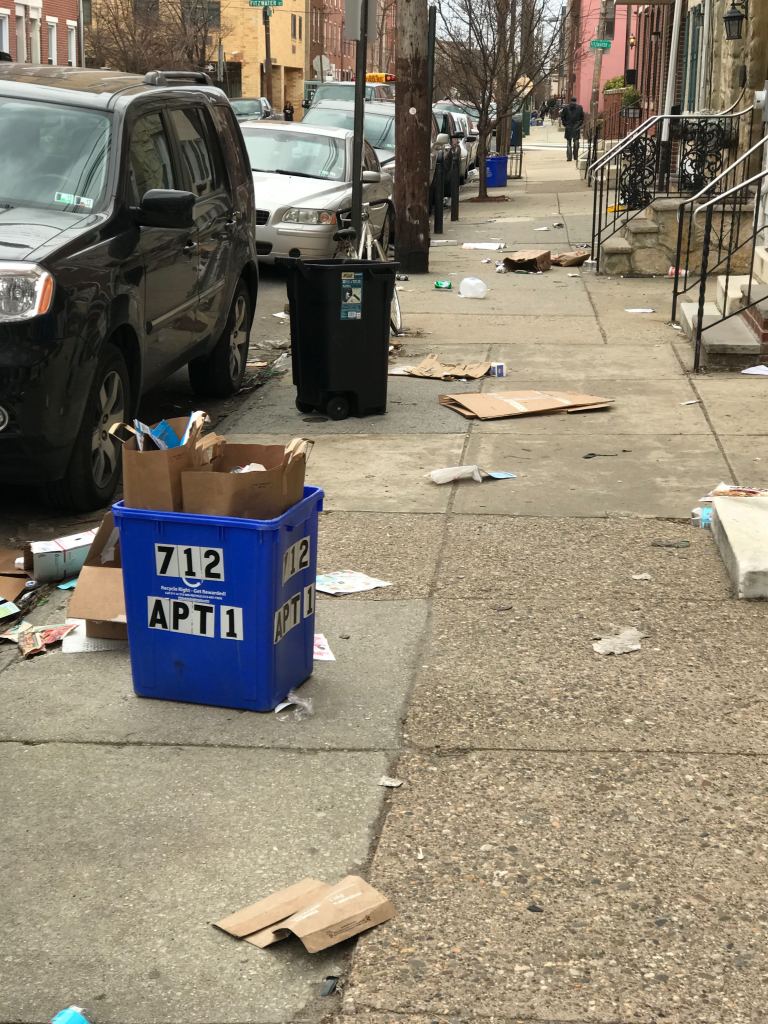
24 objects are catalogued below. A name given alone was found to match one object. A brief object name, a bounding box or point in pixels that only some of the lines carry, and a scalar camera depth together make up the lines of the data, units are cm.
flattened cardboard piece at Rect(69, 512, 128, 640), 475
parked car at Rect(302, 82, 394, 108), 2581
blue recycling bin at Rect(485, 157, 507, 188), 3030
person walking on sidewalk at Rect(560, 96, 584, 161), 4294
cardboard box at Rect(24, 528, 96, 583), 556
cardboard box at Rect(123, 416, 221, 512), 409
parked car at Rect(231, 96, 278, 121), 3535
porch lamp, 1609
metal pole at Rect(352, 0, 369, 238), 964
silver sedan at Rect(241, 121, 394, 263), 1410
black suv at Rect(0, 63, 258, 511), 572
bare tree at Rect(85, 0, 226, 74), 4428
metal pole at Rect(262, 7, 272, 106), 5043
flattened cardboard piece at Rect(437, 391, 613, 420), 841
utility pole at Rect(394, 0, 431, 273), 1459
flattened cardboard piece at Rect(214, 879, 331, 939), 306
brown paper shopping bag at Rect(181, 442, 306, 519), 404
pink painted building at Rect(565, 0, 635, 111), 5678
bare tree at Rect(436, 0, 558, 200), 2583
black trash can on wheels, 802
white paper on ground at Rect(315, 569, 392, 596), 541
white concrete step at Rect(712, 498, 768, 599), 520
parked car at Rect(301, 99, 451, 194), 1991
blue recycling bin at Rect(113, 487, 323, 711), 402
